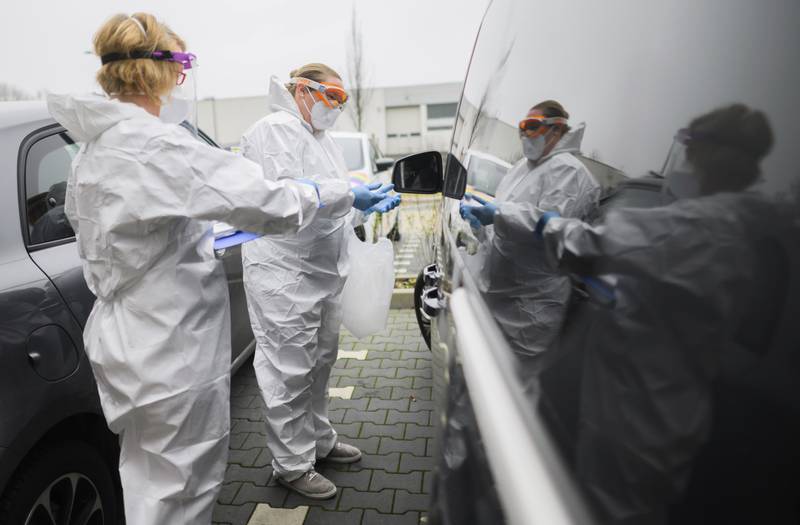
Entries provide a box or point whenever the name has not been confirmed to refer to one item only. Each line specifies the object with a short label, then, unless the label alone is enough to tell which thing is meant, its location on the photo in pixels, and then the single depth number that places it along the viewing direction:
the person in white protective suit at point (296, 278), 2.26
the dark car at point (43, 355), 1.51
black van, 0.40
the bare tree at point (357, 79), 18.66
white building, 33.69
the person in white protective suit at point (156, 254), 1.40
